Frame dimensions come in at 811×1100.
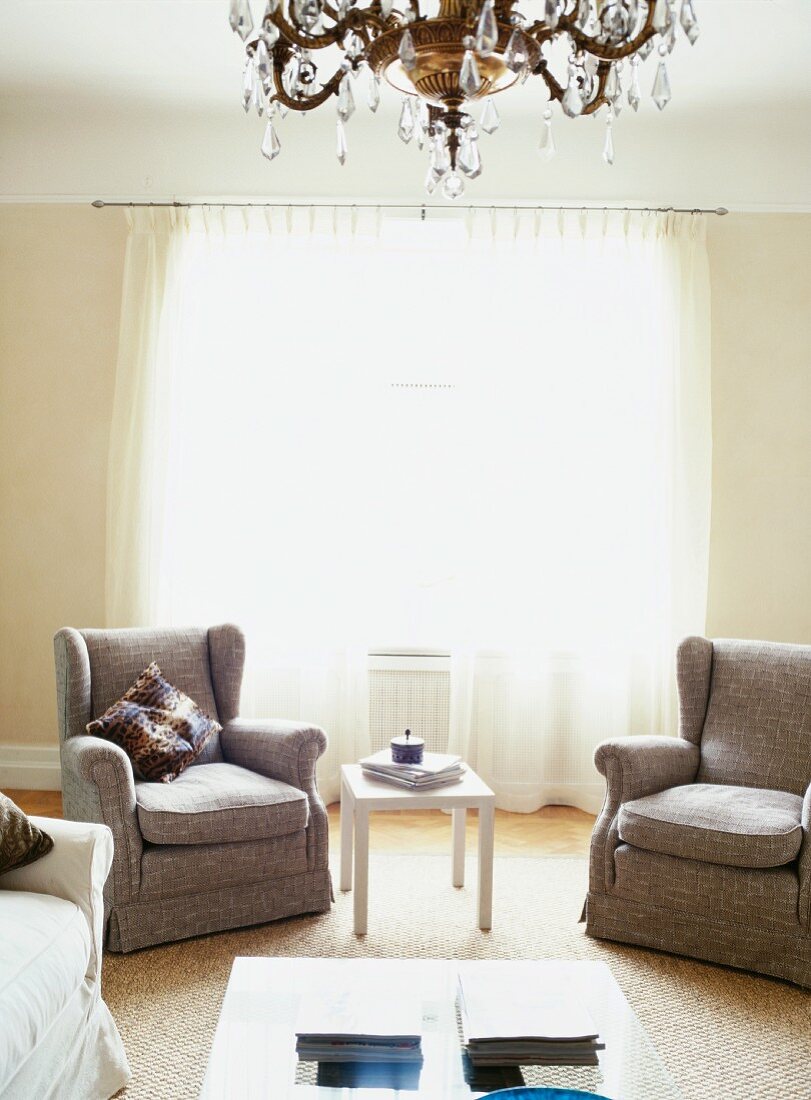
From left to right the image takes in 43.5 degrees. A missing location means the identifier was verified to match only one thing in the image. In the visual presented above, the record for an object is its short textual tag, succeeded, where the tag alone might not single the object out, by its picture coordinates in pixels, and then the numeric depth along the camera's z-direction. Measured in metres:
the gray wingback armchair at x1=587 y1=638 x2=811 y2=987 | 2.92
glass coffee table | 1.77
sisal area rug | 2.44
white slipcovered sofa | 1.86
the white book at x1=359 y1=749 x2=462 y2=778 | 3.28
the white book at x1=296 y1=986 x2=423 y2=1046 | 1.87
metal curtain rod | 4.60
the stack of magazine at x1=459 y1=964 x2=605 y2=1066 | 1.84
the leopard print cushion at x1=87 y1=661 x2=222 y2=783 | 3.30
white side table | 3.14
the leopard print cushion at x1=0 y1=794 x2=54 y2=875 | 2.20
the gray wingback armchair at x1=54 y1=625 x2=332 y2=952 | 3.01
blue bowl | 1.61
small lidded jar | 3.36
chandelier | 1.72
